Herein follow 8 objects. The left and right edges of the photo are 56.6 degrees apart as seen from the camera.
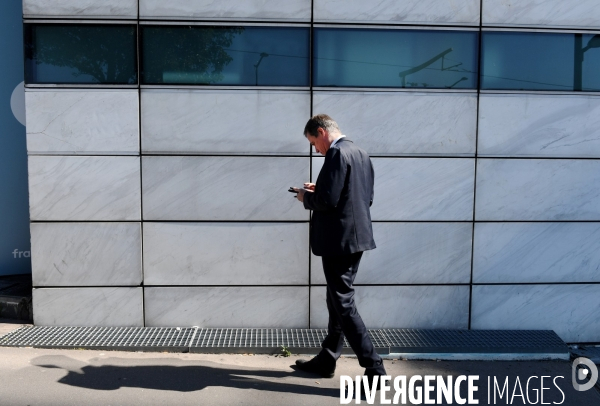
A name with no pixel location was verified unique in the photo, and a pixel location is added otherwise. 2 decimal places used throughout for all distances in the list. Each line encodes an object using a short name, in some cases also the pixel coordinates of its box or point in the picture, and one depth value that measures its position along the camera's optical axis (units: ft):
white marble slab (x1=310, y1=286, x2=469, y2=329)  16.63
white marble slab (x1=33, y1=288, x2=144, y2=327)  16.33
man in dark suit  12.34
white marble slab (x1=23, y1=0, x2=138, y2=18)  15.76
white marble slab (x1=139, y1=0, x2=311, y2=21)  15.87
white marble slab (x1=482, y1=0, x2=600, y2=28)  16.34
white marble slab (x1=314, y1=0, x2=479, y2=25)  16.07
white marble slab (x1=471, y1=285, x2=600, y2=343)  16.90
